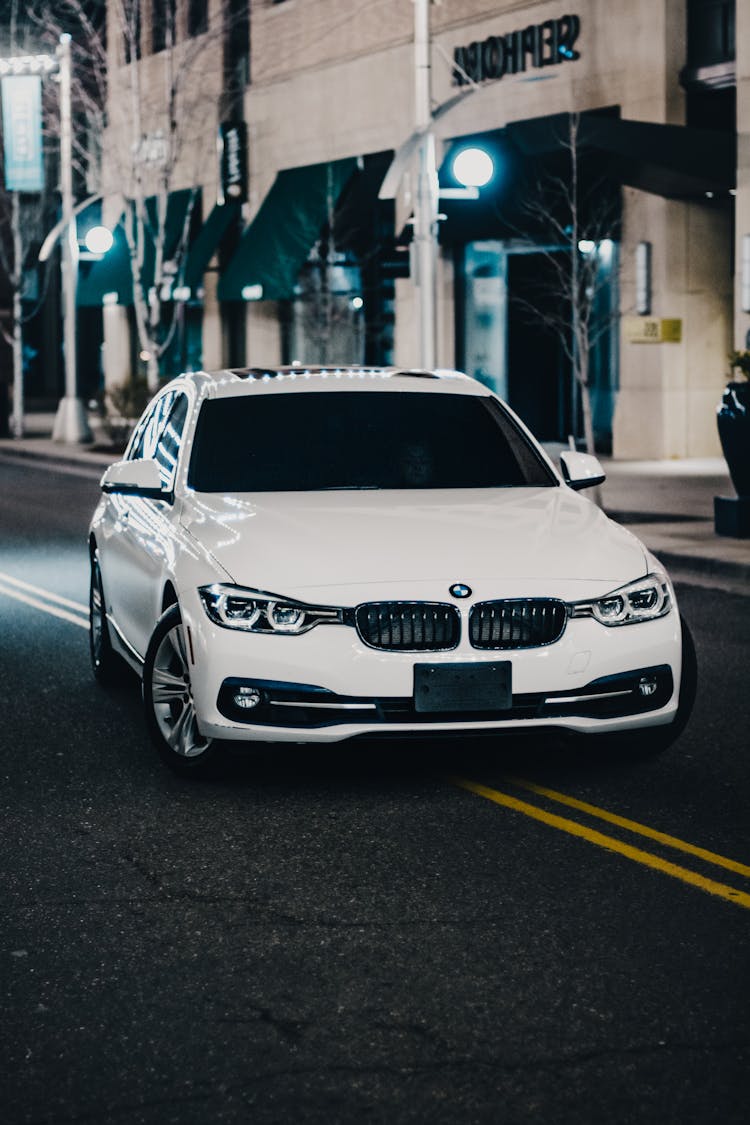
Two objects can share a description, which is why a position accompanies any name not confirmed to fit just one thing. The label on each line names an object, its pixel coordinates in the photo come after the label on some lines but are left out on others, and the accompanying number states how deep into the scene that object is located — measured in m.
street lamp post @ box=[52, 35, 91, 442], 35.50
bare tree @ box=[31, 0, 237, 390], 36.34
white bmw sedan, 6.79
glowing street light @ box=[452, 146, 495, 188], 24.77
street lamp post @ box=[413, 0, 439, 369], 22.73
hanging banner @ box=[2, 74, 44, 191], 39.06
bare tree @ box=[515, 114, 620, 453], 27.44
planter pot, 16.81
